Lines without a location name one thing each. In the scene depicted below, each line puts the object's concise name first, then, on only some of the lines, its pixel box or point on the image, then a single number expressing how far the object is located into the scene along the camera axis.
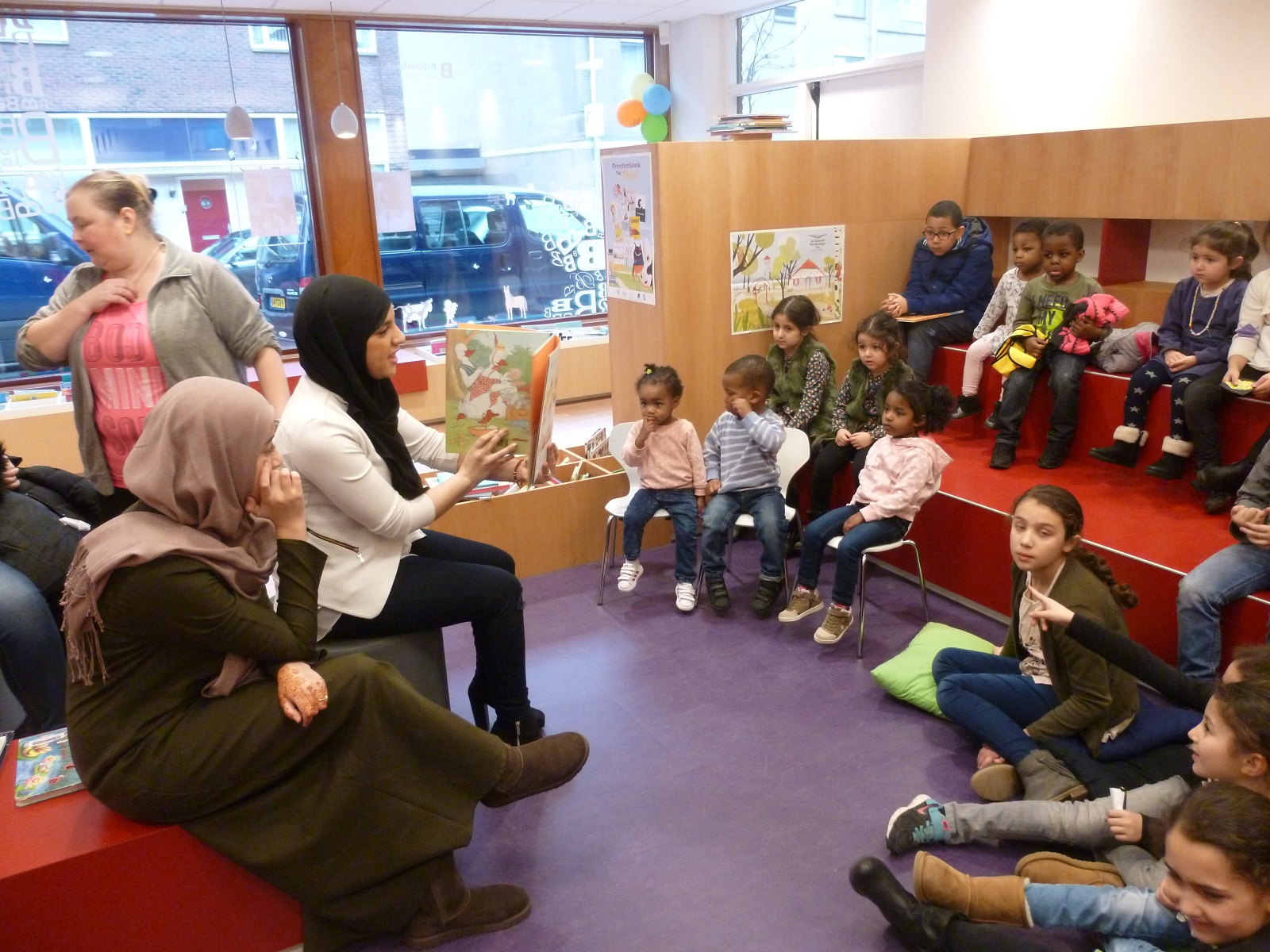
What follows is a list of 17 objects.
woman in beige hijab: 1.84
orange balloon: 7.83
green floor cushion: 3.08
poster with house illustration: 4.45
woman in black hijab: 2.30
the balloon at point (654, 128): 7.93
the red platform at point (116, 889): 1.88
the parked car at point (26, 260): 6.01
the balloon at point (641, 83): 7.84
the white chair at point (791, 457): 4.07
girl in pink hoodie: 3.60
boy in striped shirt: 3.87
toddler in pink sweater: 3.92
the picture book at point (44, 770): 2.09
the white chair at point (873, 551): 3.52
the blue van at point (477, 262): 7.00
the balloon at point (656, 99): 7.67
